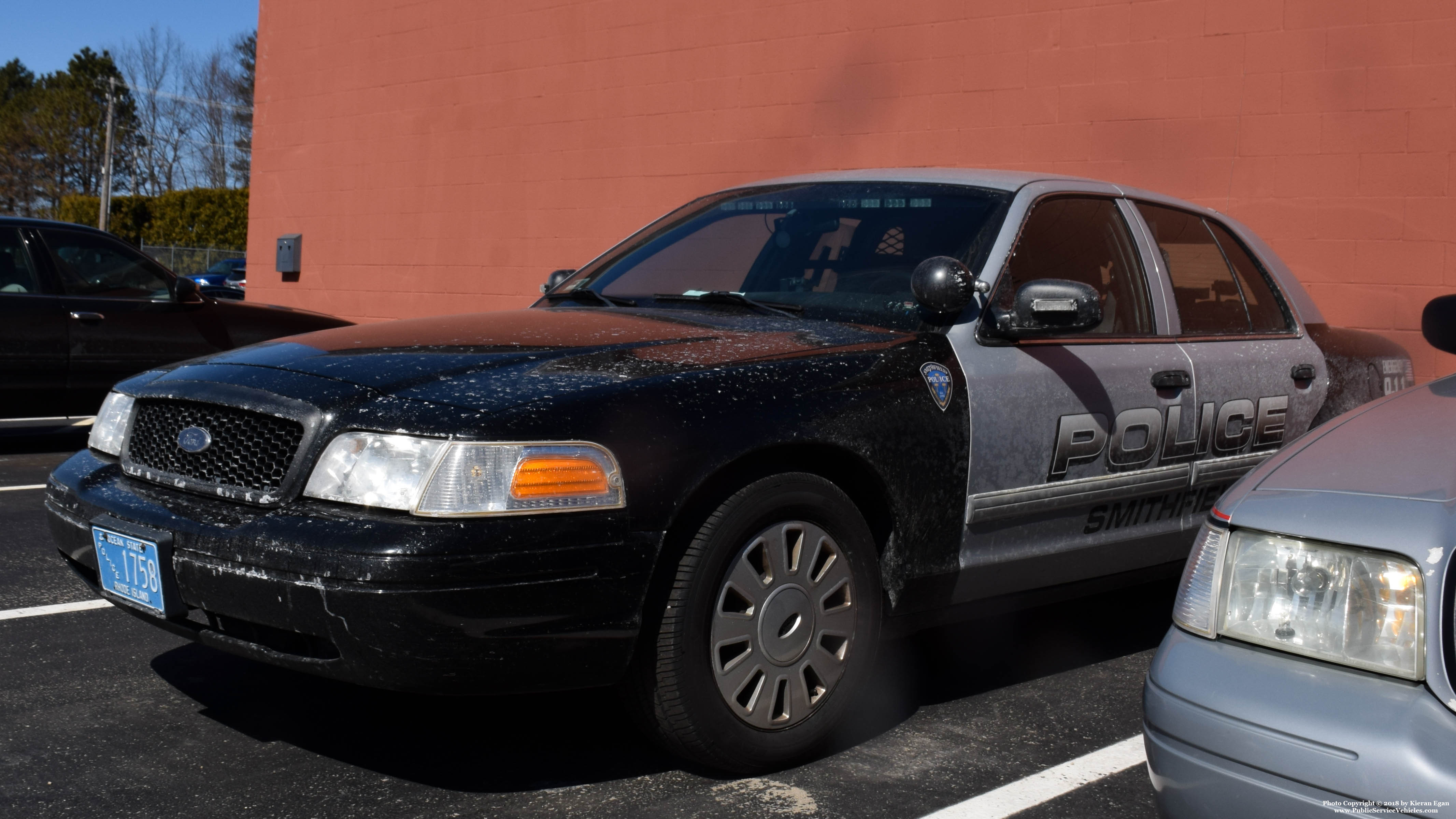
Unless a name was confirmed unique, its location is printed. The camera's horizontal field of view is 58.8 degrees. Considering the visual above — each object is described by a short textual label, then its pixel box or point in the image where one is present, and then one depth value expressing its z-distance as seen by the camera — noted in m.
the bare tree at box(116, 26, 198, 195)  58.06
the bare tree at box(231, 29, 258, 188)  57.31
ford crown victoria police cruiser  2.61
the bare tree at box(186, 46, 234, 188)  57.62
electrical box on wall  14.79
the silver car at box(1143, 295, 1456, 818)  1.82
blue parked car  30.31
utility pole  37.94
